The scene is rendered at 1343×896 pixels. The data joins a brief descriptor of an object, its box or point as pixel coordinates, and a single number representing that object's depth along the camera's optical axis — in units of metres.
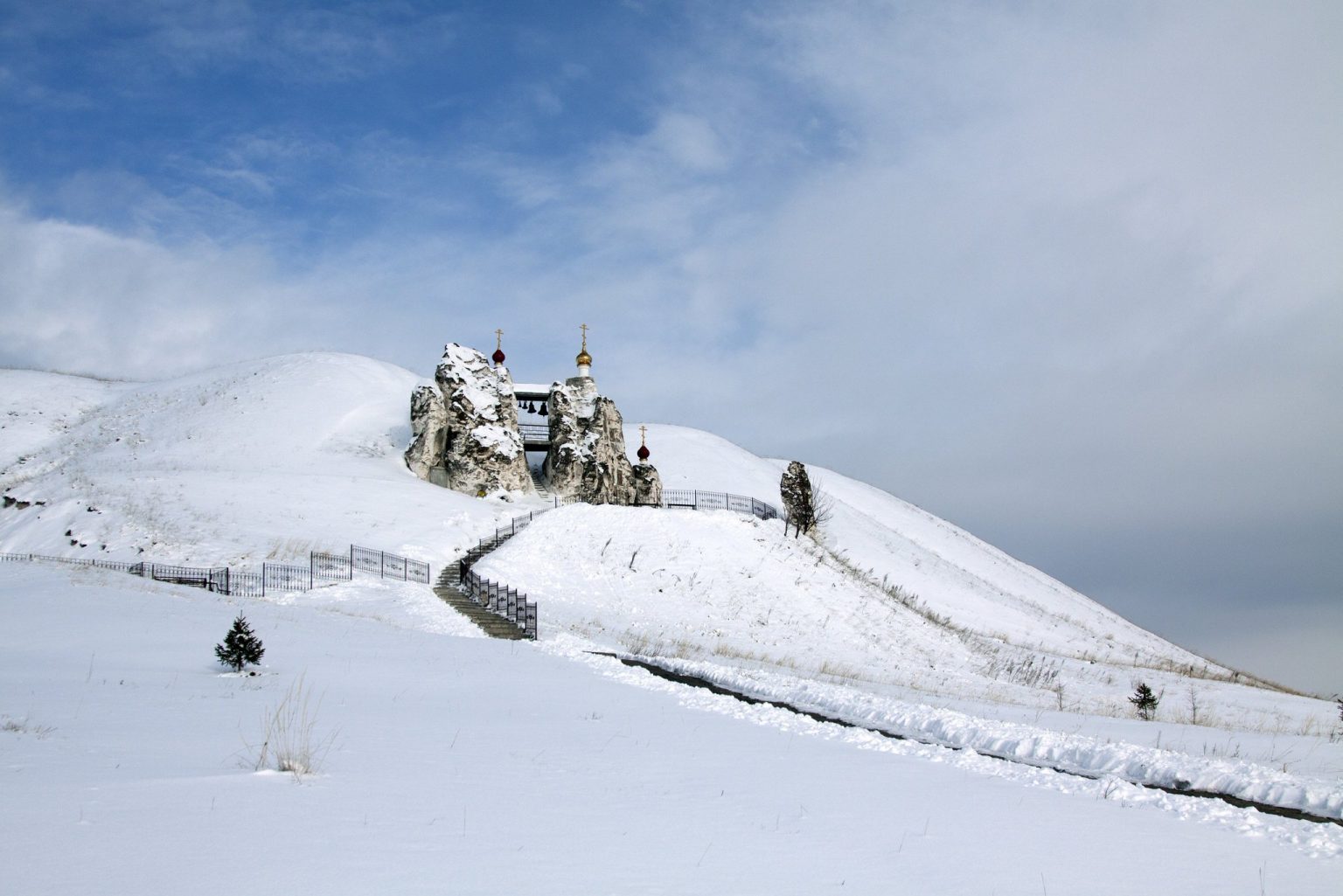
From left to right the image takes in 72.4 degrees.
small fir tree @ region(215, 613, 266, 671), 14.46
